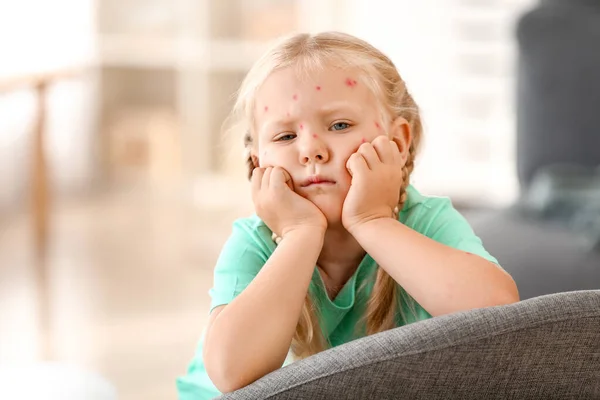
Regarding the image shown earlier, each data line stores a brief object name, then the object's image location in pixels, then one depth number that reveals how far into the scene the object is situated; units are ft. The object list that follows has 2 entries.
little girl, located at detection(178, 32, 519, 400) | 5.04
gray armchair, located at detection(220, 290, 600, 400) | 4.55
